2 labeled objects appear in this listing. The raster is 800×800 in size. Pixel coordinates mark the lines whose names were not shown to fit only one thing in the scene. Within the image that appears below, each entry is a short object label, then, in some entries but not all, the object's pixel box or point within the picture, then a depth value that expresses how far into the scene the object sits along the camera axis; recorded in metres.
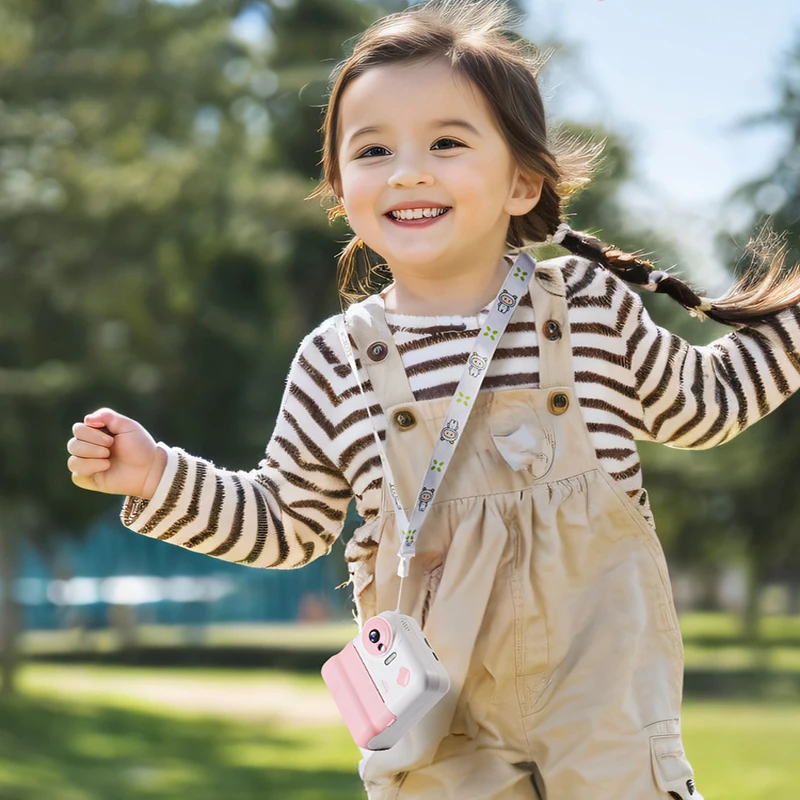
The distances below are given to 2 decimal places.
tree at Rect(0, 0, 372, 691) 7.33
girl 1.64
